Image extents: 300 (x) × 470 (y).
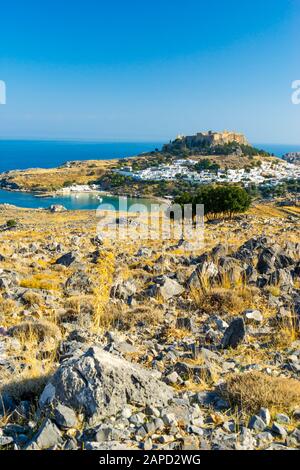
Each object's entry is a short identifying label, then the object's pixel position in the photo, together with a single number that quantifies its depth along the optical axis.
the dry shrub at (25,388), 3.90
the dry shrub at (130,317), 6.46
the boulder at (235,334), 5.43
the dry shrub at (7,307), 7.11
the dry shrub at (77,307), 6.79
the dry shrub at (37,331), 5.70
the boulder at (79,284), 8.88
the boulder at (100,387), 3.45
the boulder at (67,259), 12.31
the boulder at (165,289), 8.05
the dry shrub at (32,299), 7.71
